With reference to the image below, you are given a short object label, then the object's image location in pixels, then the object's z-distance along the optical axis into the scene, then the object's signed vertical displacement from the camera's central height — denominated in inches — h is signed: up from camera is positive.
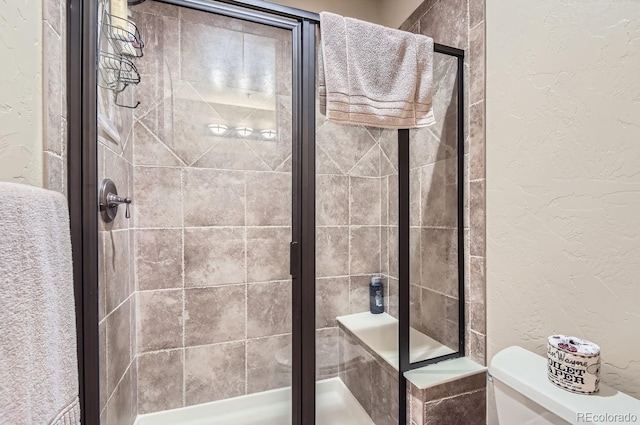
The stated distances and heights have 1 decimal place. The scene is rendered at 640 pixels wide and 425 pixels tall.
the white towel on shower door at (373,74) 40.6 +20.1
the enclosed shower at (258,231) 43.9 -4.4
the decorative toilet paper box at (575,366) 29.4 -16.5
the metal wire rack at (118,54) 39.7 +24.9
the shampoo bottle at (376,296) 69.7 -21.5
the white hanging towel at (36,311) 17.8 -7.2
